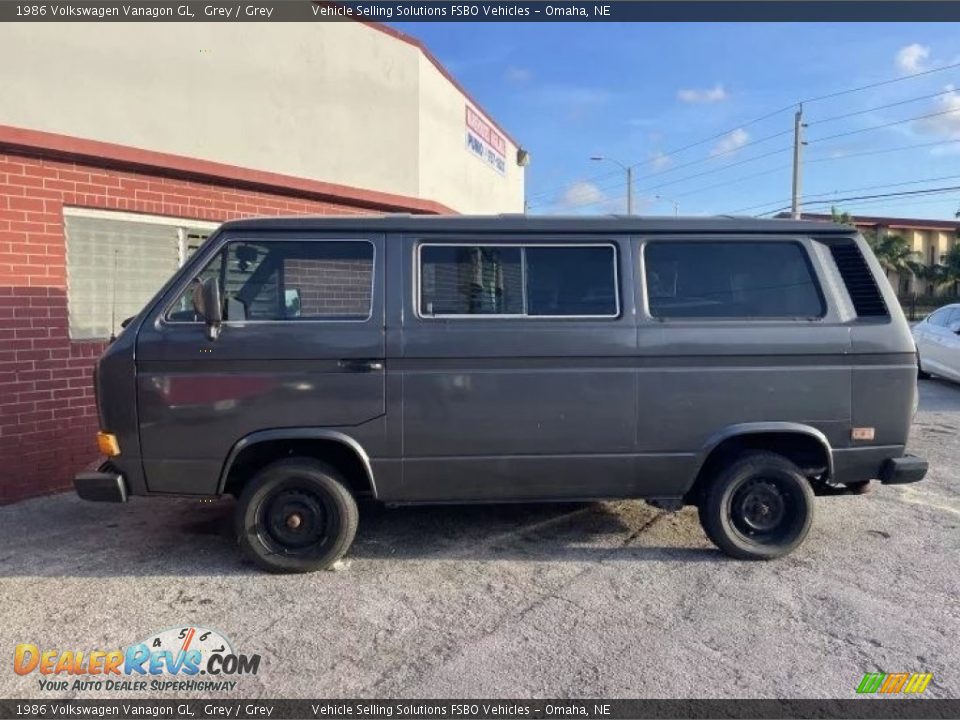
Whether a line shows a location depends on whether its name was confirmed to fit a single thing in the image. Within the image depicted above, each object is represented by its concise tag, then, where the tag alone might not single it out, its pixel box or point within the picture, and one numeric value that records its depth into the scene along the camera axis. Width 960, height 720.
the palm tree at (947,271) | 39.09
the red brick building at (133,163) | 5.50
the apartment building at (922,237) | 40.97
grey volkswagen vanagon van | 4.00
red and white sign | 10.91
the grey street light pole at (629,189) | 38.59
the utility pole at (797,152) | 26.53
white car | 11.26
